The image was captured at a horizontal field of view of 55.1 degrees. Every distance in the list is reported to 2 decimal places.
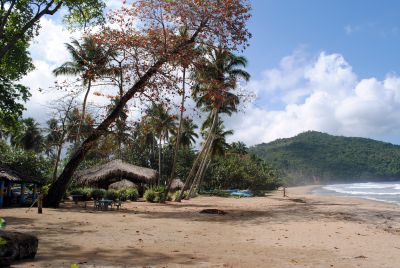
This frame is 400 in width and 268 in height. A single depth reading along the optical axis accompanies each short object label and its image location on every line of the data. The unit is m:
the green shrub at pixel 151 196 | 24.50
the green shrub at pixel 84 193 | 24.12
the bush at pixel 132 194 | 25.50
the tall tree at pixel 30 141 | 49.17
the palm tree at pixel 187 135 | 51.06
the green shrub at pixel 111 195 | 22.92
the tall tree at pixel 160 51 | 15.23
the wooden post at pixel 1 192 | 17.25
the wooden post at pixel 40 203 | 14.40
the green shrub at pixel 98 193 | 23.38
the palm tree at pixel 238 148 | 57.41
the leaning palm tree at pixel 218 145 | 34.41
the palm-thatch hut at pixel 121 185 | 28.78
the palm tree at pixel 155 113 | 16.21
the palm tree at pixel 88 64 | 16.06
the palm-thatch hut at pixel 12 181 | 17.33
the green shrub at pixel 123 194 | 24.08
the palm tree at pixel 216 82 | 18.03
